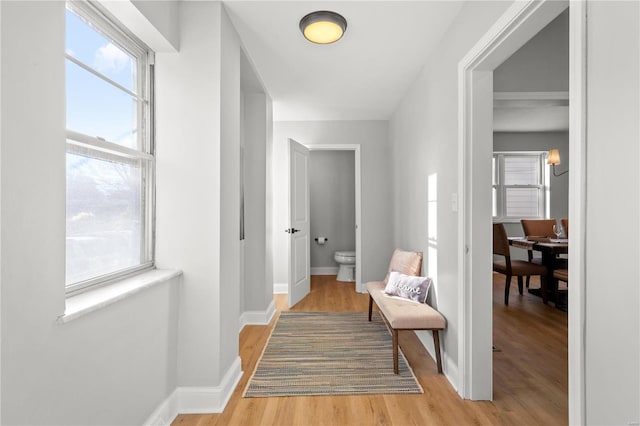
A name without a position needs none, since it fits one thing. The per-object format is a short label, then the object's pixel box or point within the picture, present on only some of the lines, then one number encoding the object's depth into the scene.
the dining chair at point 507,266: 3.93
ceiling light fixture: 2.10
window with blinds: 6.16
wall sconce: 4.96
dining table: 3.67
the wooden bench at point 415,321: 2.32
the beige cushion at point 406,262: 3.05
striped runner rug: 2.14
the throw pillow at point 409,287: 2.75
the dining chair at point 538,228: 4.89
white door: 3.96
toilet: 5.18
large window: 1.32
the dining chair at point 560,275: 3.35
